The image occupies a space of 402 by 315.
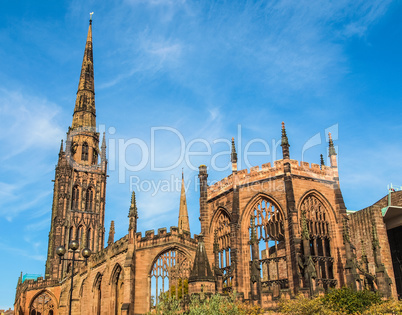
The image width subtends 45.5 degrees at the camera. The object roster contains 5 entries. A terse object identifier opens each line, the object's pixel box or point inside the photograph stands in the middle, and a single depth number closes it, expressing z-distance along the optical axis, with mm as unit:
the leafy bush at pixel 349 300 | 25297
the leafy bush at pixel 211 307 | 25594
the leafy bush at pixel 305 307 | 25578
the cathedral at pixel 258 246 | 30031
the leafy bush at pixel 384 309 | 23188
